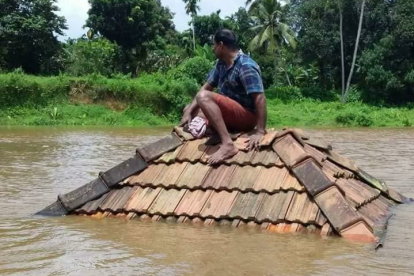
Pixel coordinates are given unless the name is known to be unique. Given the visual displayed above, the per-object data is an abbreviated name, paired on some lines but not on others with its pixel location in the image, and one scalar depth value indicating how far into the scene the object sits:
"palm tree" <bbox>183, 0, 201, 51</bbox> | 40.60
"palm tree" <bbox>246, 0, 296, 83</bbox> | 34.50
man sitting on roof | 4.50
